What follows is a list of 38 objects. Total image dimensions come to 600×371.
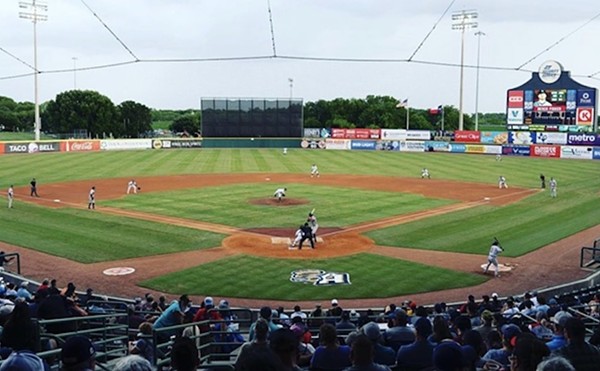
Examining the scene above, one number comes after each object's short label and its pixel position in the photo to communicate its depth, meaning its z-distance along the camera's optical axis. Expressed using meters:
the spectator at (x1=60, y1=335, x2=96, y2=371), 5.16
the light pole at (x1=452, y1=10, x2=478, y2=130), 93.56
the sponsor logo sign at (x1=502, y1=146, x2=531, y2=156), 86.06
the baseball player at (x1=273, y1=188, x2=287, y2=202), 41.59
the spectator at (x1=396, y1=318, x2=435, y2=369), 7.38
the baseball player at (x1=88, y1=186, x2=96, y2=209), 37.55
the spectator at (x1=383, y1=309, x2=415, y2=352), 9.33
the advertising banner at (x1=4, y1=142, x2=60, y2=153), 81.31
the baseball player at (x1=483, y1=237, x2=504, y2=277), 23.45
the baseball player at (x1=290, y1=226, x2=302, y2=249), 27.58
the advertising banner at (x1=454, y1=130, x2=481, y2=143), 93.71
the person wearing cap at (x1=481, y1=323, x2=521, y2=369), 7.99
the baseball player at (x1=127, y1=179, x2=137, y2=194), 45.56
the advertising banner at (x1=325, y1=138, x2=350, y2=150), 103.50
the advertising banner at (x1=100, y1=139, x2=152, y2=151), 93.41
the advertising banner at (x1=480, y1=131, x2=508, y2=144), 89.62
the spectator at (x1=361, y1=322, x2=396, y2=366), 7.98
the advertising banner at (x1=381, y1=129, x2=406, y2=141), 103.44
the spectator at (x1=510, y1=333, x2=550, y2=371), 5.39
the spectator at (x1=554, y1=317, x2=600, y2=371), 6.16
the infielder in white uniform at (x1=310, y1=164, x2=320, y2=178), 58.34
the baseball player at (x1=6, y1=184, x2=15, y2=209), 38.06
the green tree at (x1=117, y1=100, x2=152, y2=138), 135.62
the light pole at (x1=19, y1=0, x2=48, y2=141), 79.94
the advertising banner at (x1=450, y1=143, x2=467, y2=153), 94.22
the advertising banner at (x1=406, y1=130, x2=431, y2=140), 101.80
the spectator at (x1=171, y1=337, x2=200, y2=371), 5.05
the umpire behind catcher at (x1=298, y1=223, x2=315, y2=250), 27.39
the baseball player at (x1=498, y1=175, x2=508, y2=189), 50.19
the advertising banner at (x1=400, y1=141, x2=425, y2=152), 98.26
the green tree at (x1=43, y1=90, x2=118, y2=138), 128.62
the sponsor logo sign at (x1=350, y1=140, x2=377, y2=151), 101.38
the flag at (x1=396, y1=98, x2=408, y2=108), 99.90
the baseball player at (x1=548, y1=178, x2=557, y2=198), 45.03
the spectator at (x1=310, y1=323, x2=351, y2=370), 7.22
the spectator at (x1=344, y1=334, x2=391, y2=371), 5.85
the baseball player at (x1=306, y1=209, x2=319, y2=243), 28.09
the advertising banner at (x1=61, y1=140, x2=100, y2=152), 88.62
